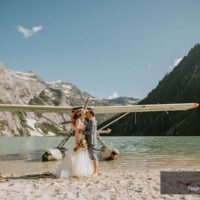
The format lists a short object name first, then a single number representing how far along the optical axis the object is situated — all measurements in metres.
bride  10.89
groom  11.26
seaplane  20.20
